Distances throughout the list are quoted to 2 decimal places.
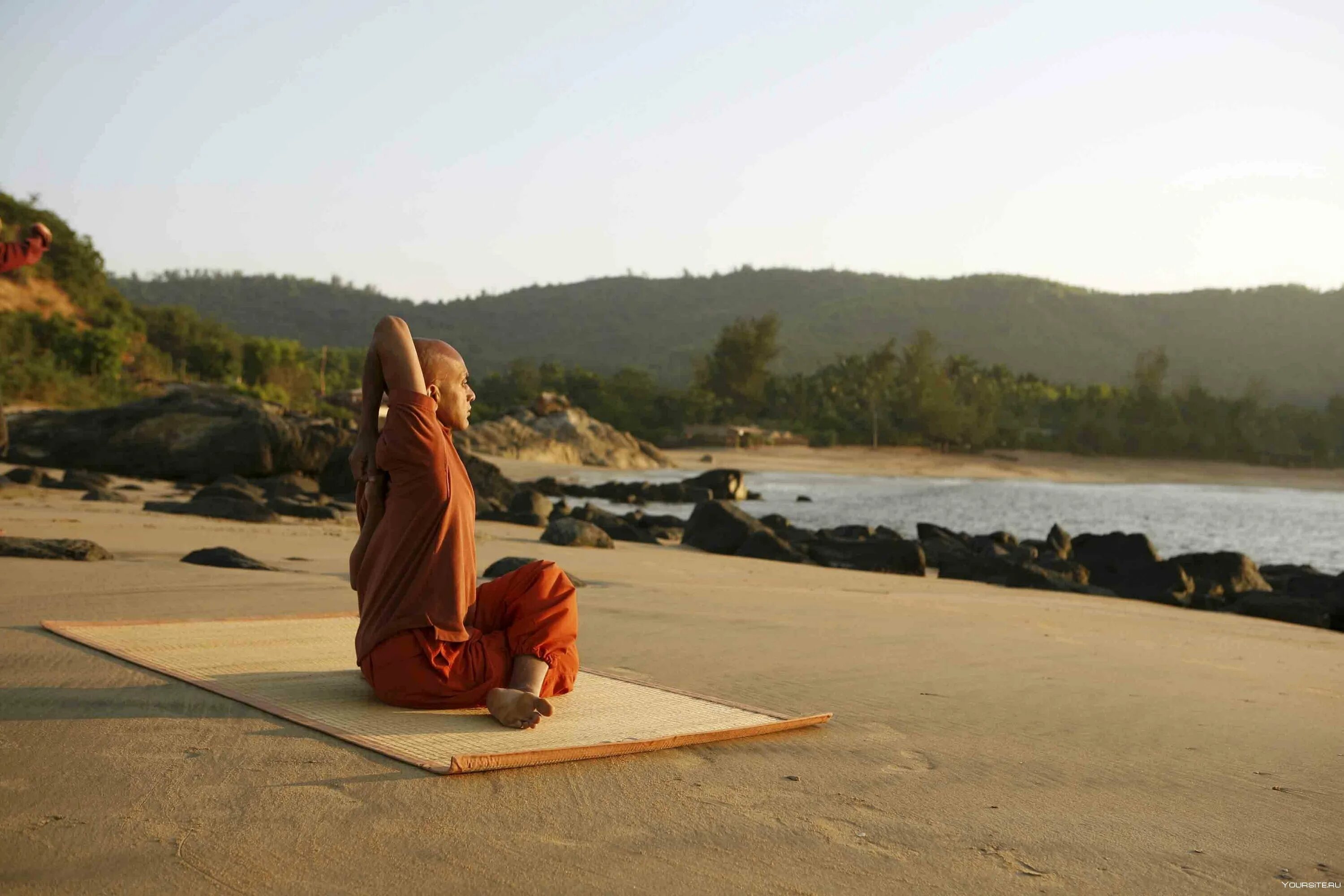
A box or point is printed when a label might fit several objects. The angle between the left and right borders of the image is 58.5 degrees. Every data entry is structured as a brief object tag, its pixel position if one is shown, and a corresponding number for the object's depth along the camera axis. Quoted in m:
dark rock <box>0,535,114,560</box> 7.67
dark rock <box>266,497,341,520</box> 13.38
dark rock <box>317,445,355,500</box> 17.66
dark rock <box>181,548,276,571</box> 8.11
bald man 4.04
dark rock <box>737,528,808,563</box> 13.94
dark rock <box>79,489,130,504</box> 13.42
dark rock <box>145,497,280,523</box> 12.38
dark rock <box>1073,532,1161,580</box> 15.65
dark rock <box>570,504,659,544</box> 14.96
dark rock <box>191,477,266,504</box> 13.92
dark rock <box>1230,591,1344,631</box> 11.27
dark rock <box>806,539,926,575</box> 14.10
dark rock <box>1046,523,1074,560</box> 18.00
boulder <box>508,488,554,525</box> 15.22
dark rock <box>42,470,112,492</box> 14.59
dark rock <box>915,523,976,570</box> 15.75
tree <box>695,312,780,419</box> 55.19
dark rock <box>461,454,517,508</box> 17.83
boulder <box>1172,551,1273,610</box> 13.80
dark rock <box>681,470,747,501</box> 27.22
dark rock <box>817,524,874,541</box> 18.17
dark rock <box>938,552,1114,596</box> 12.92
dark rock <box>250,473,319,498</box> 15.88
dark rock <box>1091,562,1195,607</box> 13.21
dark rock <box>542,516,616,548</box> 12.36
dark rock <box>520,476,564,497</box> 24.69
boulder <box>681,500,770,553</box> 14.54
